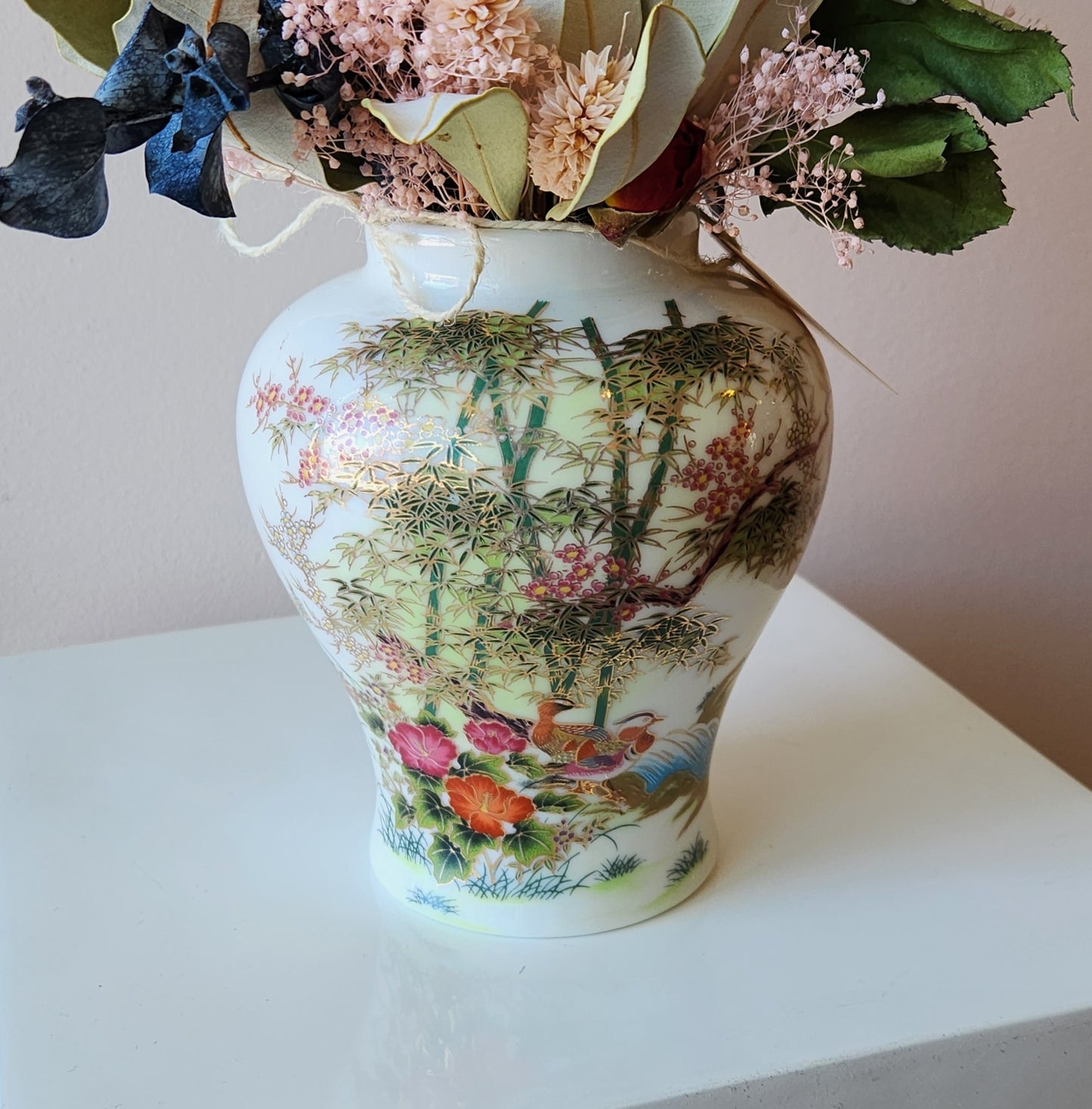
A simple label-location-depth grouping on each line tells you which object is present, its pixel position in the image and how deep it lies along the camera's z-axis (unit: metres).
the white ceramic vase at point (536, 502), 0.49
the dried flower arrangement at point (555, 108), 0.43
